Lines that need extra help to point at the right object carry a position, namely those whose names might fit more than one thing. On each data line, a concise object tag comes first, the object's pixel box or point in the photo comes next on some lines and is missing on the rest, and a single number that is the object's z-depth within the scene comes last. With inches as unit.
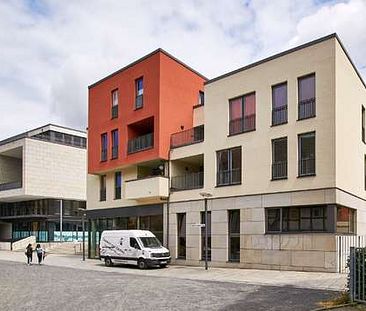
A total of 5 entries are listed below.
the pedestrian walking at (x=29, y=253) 1309.1
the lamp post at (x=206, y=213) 1028.4
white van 1069.8
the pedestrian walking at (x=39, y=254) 1284.4
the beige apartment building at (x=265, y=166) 904.9
